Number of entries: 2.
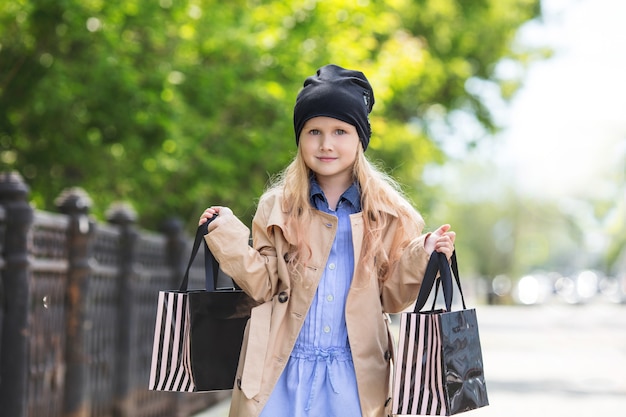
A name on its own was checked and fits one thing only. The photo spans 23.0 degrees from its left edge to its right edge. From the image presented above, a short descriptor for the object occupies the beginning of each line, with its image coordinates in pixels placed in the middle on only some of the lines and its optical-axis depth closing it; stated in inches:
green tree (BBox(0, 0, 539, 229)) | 596.0
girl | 200.3
